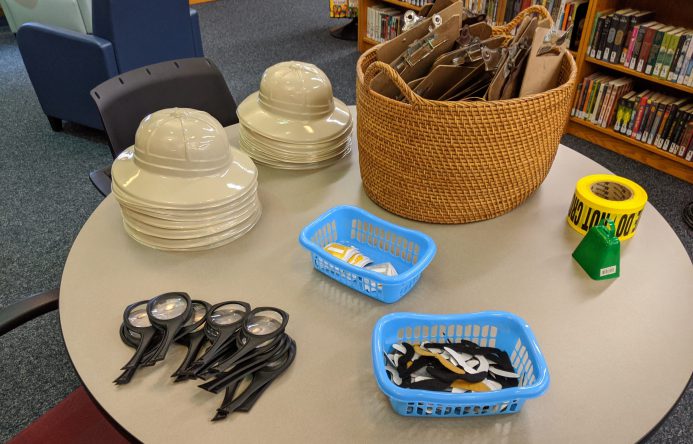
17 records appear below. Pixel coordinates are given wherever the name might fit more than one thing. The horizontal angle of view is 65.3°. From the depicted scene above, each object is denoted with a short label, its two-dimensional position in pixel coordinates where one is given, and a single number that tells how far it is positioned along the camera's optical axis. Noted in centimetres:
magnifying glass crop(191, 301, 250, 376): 84
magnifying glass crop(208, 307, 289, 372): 84
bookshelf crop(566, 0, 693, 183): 270
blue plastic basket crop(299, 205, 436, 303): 96
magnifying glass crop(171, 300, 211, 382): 84
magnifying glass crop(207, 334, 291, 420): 80
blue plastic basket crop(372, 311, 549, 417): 75
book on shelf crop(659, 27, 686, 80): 254
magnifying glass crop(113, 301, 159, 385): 84
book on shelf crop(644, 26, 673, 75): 259
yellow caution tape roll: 108
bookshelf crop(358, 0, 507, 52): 417
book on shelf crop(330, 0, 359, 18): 437
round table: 78
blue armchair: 262
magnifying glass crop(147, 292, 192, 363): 86
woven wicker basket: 100
